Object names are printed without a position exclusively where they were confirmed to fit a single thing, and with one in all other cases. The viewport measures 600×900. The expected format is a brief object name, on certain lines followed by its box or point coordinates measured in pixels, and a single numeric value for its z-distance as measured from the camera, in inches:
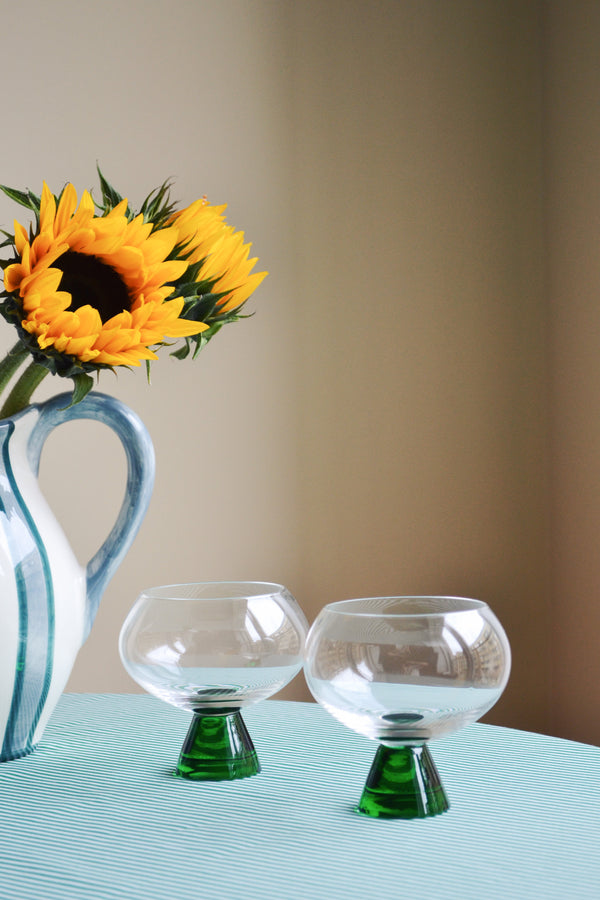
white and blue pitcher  45.5
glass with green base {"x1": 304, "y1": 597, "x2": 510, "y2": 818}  41.0
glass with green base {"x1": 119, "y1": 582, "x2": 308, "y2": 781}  44.4
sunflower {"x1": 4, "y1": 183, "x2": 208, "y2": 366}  45.5
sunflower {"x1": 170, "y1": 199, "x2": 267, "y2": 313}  47.5
